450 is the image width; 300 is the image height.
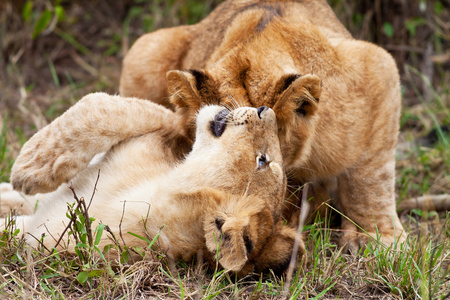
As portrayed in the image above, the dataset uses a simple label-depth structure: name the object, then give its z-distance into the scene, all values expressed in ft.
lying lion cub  18.98
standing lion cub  21.20
